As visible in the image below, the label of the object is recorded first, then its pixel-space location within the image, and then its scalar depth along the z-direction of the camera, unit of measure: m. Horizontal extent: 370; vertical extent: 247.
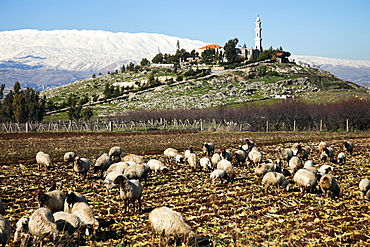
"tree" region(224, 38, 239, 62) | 173.50
